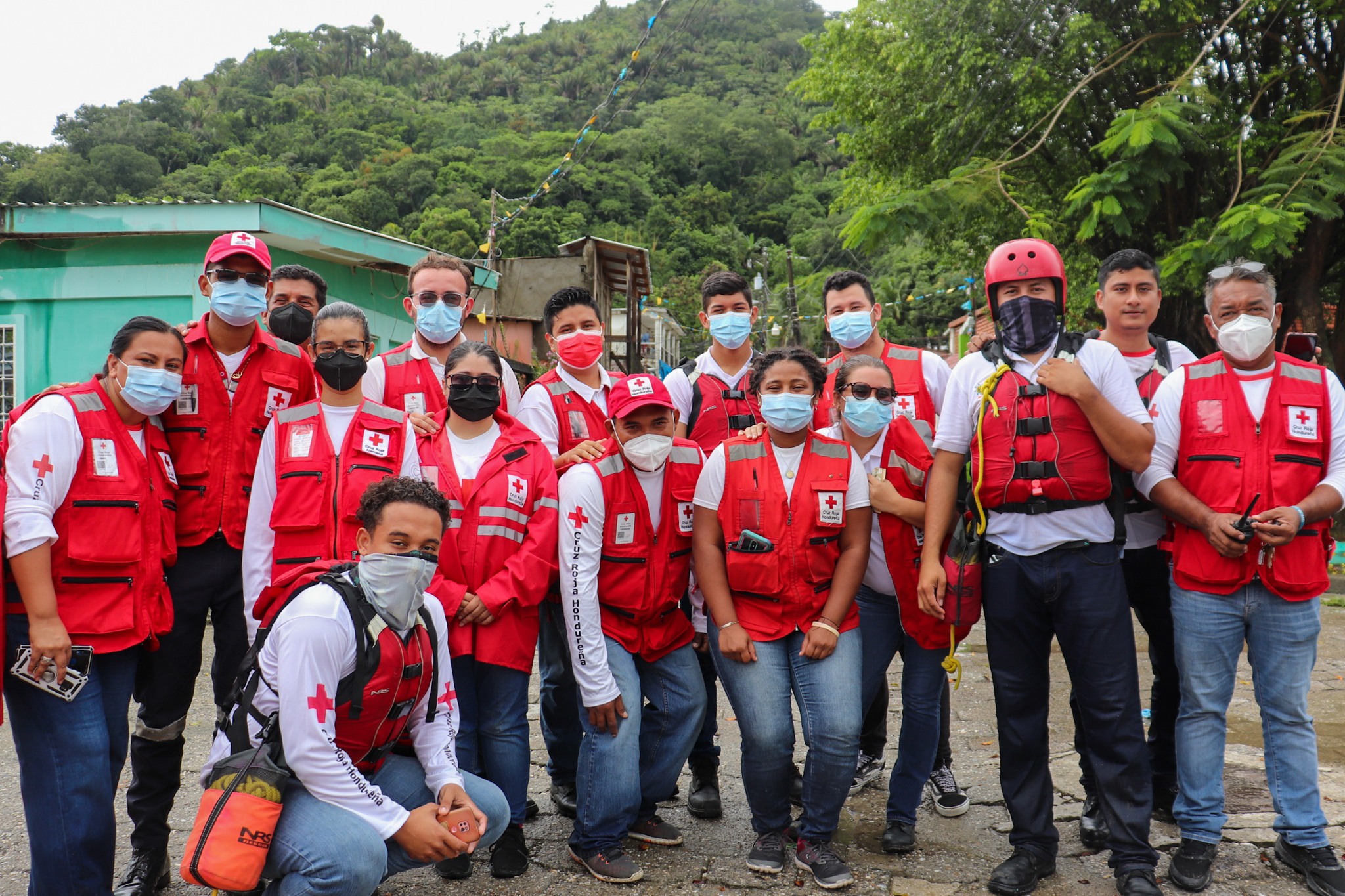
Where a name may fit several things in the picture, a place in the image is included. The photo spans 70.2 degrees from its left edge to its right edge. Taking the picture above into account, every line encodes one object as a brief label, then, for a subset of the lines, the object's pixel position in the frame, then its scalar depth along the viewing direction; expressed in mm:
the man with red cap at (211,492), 3578
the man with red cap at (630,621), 3725
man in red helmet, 3471
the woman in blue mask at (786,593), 3709
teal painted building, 11789
